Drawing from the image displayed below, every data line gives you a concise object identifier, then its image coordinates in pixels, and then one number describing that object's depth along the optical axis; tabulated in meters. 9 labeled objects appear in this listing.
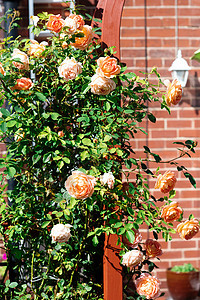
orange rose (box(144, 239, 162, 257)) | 2.28
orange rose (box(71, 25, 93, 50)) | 2.15
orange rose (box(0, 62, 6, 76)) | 2.05
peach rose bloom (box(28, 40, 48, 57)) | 2.19
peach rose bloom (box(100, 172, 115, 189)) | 2.02
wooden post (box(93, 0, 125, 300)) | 2.25
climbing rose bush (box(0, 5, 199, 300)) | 2.07
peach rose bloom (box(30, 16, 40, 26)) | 2.24
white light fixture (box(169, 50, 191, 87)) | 3.37
